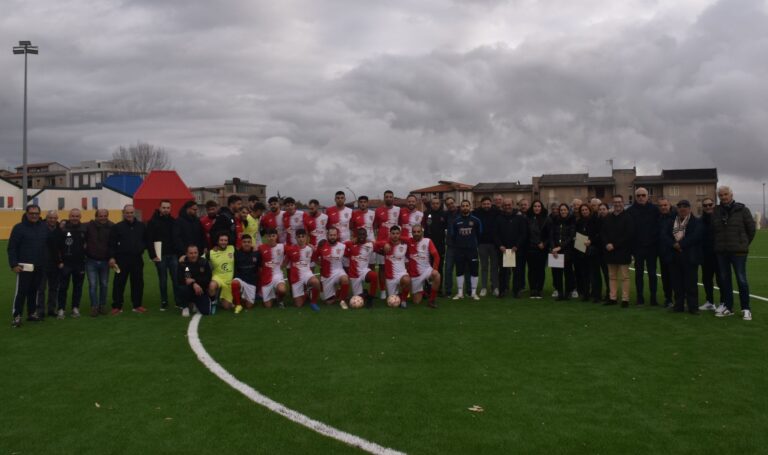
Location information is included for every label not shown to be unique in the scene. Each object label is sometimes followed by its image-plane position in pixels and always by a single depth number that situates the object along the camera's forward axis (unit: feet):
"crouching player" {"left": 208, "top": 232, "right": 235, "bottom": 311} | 35.22
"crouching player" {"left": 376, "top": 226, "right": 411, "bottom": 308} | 36.68
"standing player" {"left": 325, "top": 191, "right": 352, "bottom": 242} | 39.81
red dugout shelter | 137.80
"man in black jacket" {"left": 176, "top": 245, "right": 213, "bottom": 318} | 33.83
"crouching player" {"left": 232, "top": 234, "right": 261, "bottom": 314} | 35.70
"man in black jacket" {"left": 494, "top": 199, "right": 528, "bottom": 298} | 38.65
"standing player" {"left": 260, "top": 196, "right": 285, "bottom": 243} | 39.90
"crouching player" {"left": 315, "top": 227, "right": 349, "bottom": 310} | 36.96
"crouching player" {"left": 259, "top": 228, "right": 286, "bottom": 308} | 36.22
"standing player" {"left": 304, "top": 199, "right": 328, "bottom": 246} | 40.27
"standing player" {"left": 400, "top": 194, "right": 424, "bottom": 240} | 39.24
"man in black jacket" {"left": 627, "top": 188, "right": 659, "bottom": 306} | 34.32
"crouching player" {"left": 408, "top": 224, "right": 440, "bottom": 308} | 37.14
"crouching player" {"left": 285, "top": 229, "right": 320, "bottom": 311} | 36.60
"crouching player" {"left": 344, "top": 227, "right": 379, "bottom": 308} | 36.86
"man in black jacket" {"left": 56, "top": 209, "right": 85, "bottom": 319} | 33.19
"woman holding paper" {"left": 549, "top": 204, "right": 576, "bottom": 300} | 37.32
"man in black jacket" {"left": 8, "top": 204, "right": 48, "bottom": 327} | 30.71
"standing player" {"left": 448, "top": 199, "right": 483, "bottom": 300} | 38.24
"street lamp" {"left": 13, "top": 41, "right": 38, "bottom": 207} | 124.77
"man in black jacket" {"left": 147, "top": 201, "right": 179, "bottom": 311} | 35.37
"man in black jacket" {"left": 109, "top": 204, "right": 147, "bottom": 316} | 34.47
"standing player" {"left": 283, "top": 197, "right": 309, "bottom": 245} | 39.96
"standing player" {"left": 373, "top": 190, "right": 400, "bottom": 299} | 39.50
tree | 234.58
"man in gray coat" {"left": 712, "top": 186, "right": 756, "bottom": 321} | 30.27
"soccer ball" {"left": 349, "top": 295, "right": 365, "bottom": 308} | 35.47
